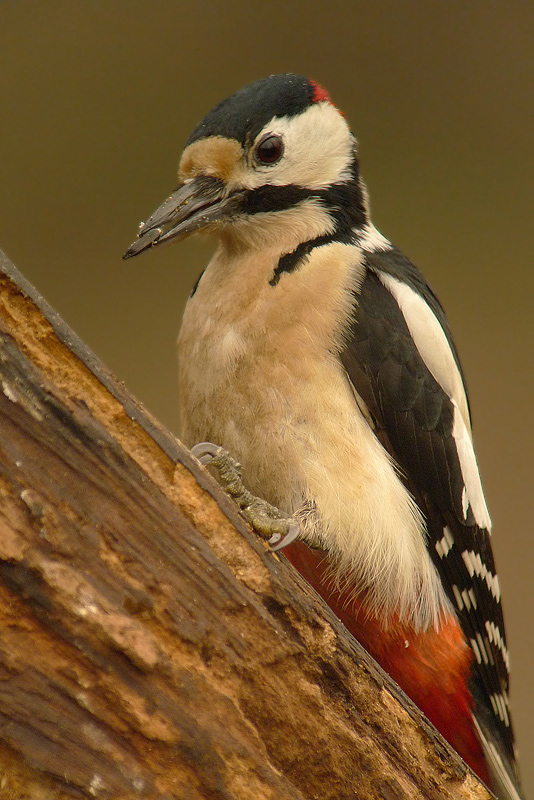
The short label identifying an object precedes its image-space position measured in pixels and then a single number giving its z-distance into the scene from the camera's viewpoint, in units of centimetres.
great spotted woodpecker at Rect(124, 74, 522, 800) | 277
